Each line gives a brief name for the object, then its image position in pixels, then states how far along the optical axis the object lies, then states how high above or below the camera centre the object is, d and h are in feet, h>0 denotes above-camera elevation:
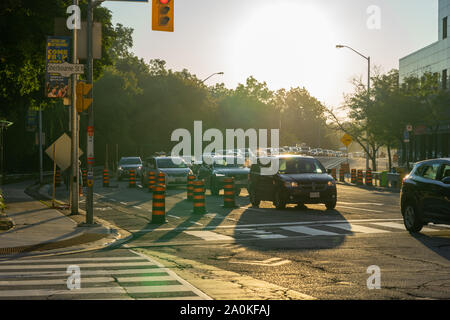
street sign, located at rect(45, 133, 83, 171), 68.68 -0.77
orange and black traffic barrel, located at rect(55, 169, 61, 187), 121.80 -6.44
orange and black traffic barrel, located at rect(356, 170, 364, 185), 132.77 -6.20
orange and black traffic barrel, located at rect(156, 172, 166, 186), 74.71 -3.66
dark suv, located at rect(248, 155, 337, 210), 68.54 -3.95
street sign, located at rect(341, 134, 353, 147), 152.83 +1.76
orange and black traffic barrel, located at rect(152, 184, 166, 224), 59.47 -5.33
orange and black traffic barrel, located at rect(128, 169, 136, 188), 118.32 -6.05
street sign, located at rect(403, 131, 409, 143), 120.47 +2.01
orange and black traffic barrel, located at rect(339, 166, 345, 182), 146.38 -6.25
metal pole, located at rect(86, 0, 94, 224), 55.52 +1.74
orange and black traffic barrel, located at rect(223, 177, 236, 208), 75.41 -5.44
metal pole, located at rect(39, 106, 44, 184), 130.50 +3.60
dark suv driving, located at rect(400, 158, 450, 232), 46.55 -3.43
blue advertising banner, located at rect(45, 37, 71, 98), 66.69 +8.63
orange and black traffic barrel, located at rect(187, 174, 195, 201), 85.40 -5.92
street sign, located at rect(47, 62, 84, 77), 56.24 +6.48
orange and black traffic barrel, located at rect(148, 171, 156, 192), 100.63 -4.97
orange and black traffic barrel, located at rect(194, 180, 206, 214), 68.64 -5.58
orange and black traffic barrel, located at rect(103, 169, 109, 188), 122.58 -6.09
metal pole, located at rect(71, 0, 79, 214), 64.80 -0.74
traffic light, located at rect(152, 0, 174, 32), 53.21 +10.17
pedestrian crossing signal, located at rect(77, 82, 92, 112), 55.01 +3.94
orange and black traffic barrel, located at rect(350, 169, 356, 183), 137.60 -6.14
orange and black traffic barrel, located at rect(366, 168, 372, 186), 127.75 -5.94
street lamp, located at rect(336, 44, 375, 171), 159.64 +19.10
